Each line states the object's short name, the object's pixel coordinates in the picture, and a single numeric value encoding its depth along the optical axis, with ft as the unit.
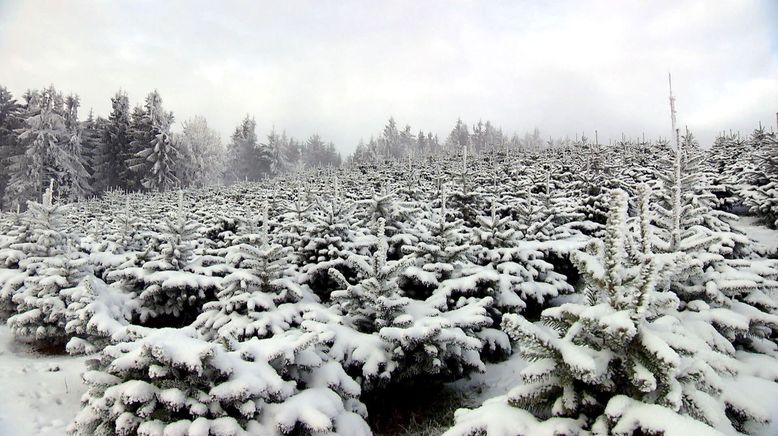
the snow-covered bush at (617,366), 8.68
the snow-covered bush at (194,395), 11.99
